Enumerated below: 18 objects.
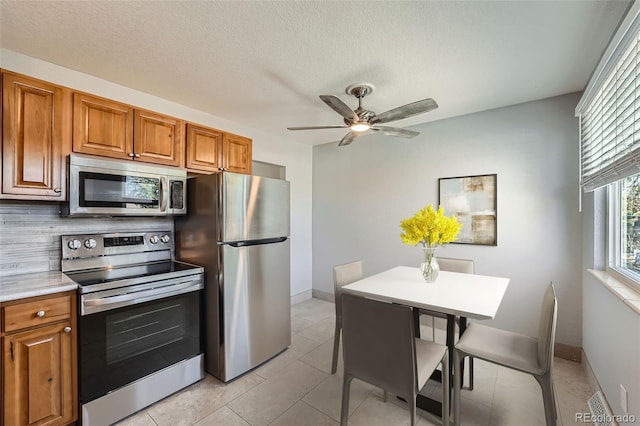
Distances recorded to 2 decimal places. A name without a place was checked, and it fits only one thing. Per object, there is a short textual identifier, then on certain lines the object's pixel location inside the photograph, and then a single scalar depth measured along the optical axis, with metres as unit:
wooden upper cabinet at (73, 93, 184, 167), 1.91
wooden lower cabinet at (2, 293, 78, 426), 1.43
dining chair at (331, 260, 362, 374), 2.32
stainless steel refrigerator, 2.18
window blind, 1.33
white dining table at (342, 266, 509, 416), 1.51
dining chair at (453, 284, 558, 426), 1.43
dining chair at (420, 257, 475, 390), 2.51
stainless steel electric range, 1.67
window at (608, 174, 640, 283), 1.61
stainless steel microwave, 1.86
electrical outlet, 1.38
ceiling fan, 1.94
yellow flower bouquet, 1.99
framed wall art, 2.86
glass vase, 2.07
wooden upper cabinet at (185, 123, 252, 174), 2.54
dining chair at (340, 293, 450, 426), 1.35
